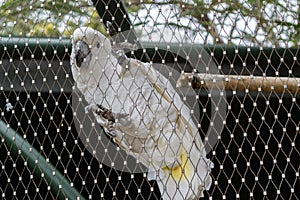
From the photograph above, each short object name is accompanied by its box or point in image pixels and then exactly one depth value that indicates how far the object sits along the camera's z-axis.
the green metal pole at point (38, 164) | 2.82
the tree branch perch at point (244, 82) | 2.75
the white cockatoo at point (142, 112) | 2.84
